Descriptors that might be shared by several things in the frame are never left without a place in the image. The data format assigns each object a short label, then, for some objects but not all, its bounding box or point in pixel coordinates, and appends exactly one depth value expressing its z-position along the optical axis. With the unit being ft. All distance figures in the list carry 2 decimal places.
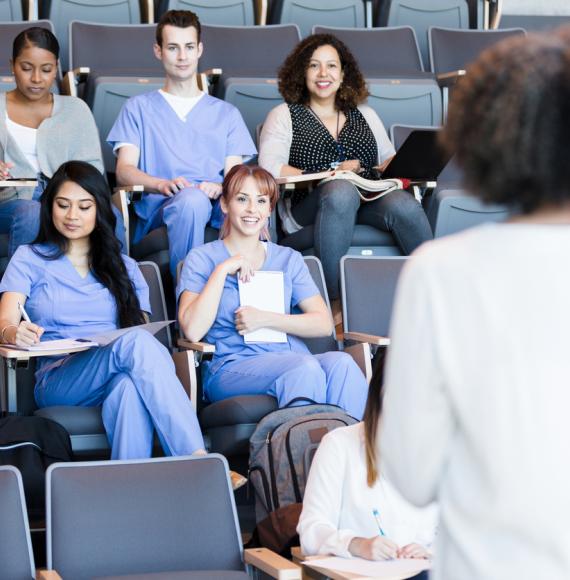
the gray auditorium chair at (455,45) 30.19
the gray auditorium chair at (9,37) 25.73
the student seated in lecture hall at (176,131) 22.55
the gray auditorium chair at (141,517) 13.56
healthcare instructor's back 5.34
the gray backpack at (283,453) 15.62
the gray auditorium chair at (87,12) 29.18
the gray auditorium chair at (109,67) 24.96
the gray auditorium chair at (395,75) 26.85
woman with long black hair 16.33
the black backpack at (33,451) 15.59
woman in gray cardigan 21.89
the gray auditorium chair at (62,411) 16.61
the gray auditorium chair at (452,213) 23.34
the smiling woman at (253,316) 17.51
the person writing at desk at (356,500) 12.84
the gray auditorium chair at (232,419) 16.96
